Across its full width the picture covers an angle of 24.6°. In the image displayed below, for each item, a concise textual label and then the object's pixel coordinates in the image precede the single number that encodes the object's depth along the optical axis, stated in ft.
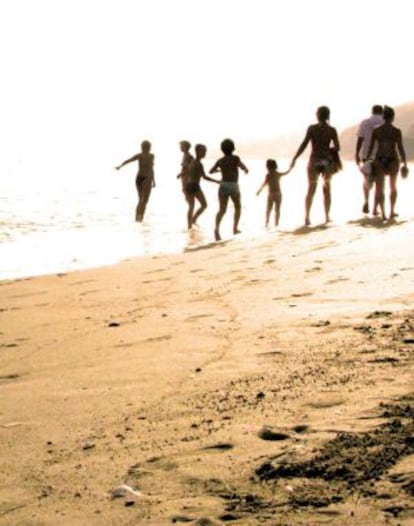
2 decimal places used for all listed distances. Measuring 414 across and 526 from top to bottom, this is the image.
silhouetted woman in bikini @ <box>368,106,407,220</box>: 47.80
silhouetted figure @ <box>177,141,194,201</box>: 60.80
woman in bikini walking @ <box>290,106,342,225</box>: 48.03
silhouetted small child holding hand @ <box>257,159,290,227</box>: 55.42
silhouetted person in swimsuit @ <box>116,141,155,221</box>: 65.57
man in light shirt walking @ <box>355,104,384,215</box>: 50.52
